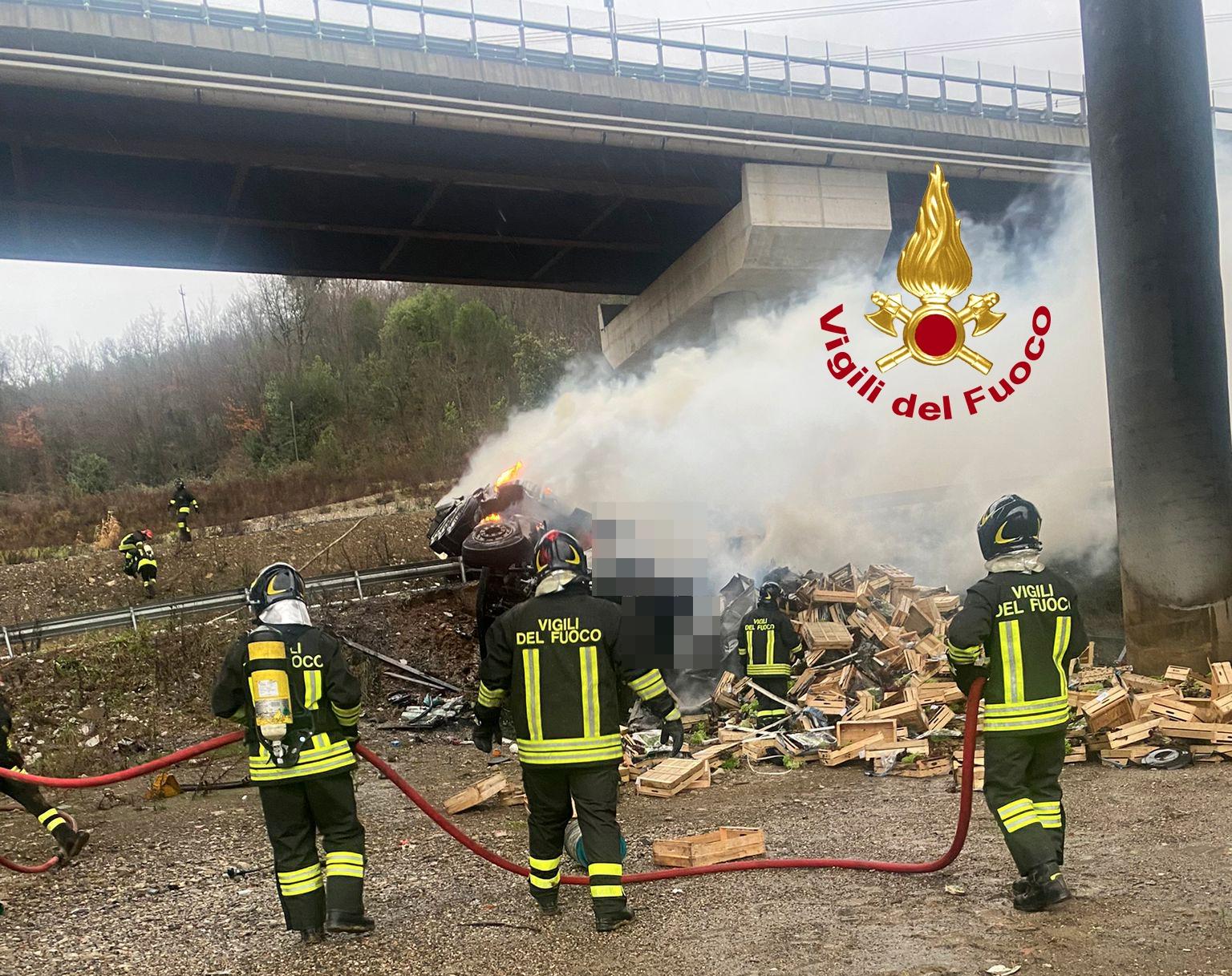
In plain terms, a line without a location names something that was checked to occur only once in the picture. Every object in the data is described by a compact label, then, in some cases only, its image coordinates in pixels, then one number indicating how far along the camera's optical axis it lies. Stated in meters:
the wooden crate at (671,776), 8.47
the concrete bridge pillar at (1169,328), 10.95
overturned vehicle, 12.16
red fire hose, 5.34
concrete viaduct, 15.93
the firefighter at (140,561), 18.08
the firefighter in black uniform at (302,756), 5.00
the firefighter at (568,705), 5.07
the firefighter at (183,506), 21.67
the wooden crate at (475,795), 7.93
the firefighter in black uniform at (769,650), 10.75
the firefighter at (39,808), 6.36
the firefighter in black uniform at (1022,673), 4.96
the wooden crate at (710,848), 5.88
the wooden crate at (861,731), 9.26
